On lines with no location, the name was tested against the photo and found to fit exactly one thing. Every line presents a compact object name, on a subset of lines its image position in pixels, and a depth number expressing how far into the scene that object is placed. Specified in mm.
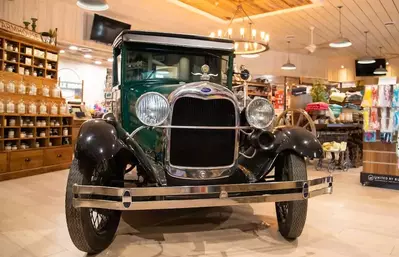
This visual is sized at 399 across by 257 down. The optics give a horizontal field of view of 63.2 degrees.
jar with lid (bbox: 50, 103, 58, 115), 5753
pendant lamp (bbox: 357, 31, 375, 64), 11191
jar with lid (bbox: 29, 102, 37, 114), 5320
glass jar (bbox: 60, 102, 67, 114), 5971
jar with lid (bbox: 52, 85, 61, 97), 5854
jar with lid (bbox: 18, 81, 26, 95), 5199
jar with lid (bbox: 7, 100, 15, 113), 4945
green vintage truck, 1991
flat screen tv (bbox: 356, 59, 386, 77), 12393
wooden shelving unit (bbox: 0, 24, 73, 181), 4969
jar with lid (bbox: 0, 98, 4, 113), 4816
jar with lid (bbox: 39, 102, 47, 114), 5508
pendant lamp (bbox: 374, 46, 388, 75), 11517
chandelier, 5373
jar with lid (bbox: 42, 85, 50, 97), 5629
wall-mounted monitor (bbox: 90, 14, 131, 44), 7629
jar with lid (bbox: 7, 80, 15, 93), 5010
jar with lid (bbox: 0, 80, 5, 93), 4879
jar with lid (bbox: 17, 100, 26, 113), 5117
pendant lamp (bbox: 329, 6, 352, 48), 7900
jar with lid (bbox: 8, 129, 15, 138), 4972
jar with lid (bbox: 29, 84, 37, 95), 5390
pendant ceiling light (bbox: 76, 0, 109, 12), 5344
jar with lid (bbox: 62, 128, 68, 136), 6008
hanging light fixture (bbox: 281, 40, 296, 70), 10602
